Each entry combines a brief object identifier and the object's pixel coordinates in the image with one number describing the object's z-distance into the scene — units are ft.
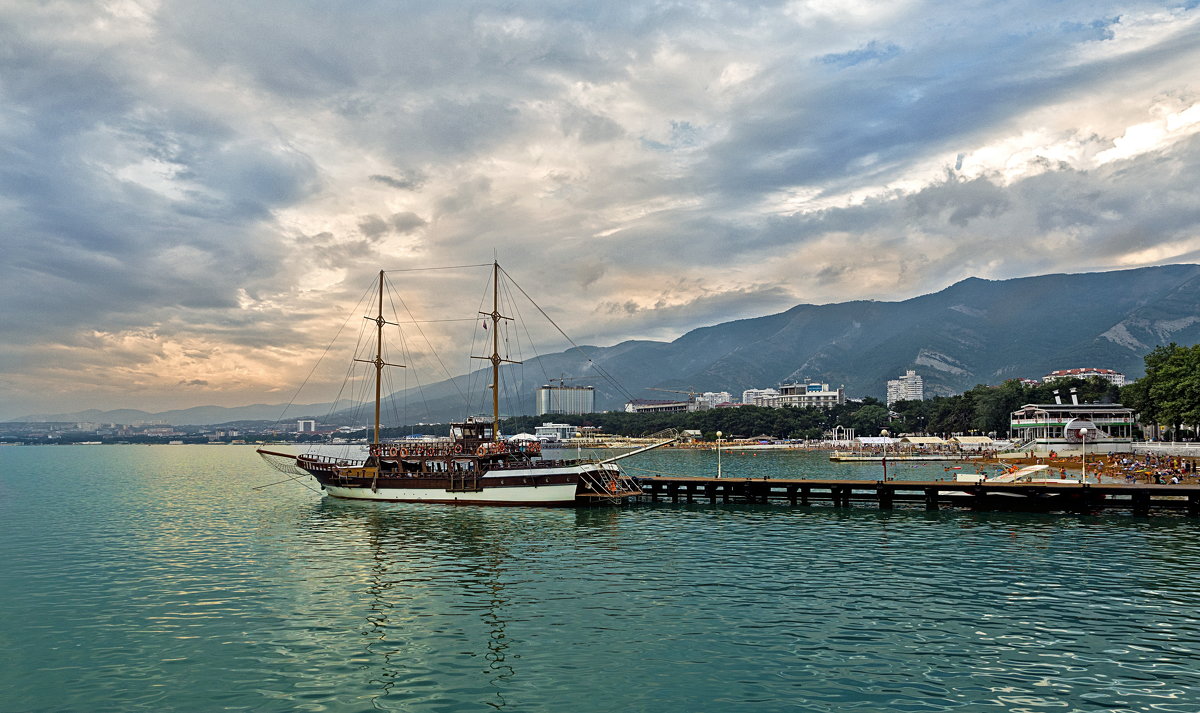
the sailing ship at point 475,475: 209.77
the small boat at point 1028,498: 181.06
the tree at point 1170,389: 298.97
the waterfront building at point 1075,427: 369.30
